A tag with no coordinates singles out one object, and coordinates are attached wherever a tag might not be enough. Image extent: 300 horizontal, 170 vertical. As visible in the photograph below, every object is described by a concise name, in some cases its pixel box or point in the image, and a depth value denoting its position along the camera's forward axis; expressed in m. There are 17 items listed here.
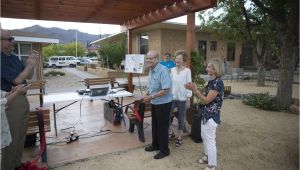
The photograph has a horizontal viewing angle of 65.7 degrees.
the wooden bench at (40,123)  3.41
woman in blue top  2.93
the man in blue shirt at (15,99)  2.63
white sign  6.60
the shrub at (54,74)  20.80
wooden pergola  5.07
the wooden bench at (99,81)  7.46
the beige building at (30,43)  14.01
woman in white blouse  4.03
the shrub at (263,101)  7.06
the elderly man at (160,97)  3.42
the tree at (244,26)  9.51
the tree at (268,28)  6.79
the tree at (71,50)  50.38
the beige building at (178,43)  16.62
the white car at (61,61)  32.53
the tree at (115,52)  17.33
